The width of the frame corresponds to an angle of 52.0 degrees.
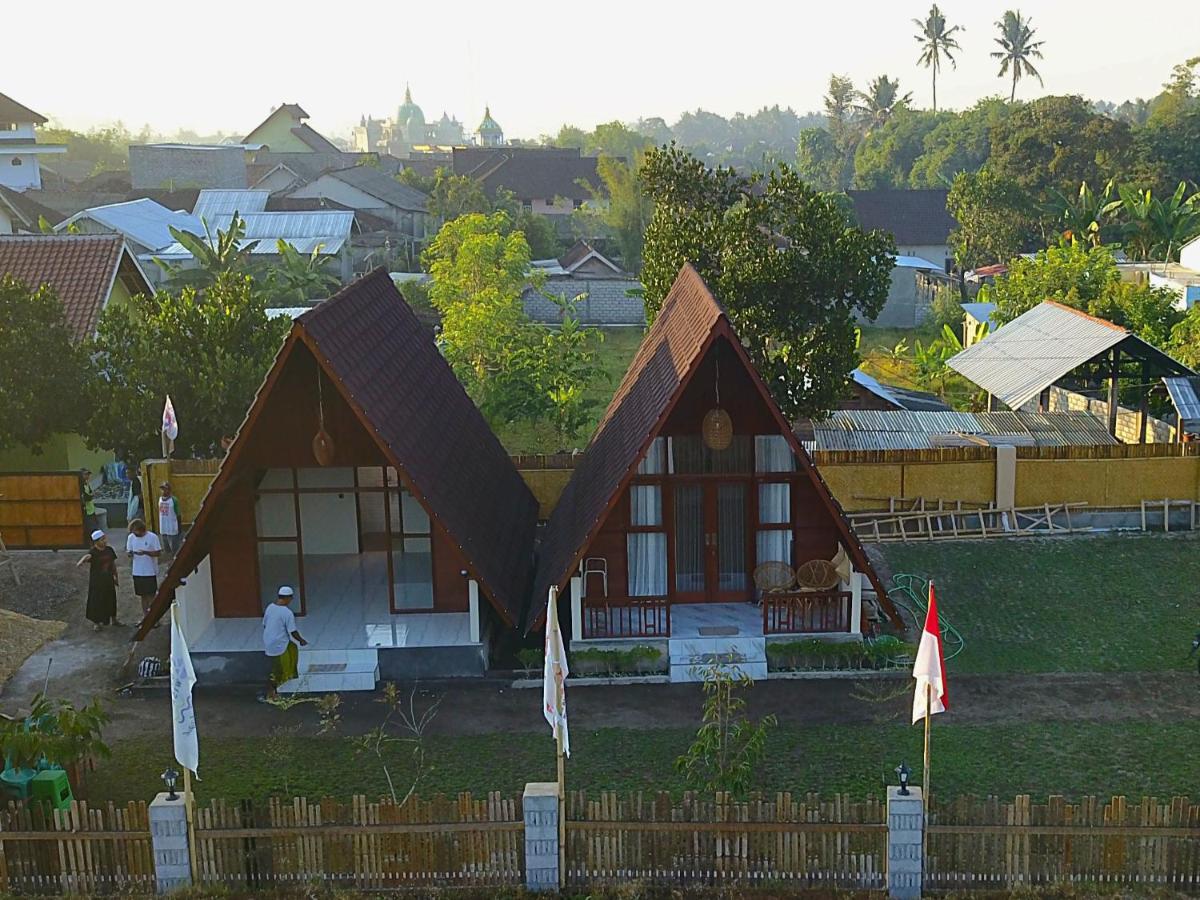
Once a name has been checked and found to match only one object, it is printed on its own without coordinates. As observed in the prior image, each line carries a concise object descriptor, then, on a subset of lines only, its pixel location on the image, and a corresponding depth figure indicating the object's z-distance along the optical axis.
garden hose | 16.78
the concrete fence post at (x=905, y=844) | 10.39
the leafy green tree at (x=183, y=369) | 22.22
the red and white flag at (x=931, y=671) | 10.56
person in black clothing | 17.31
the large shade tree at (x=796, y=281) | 24.03
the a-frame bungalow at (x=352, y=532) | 15.26
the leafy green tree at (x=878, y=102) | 139.50
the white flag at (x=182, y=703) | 10.69
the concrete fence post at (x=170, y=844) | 10.52
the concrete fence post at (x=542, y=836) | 10.53
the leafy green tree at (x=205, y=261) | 39.44
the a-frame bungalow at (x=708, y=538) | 15.82
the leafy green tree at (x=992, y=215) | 55.50
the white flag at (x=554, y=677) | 10.78
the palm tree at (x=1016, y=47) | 116.69
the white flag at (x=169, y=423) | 20.16
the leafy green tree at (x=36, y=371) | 21.67
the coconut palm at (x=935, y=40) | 128.12
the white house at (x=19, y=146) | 77.56
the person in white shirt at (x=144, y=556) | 17.66
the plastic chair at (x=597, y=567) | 16.53
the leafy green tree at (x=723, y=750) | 11.67
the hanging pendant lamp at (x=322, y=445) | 15.25
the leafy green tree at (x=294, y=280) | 42.50
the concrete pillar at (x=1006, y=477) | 21.78
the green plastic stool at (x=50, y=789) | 11.82
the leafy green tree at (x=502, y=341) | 29.80
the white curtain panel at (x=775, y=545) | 16.69
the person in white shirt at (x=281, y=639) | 14.97
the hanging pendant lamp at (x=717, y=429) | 15.71
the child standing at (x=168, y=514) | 20.09
